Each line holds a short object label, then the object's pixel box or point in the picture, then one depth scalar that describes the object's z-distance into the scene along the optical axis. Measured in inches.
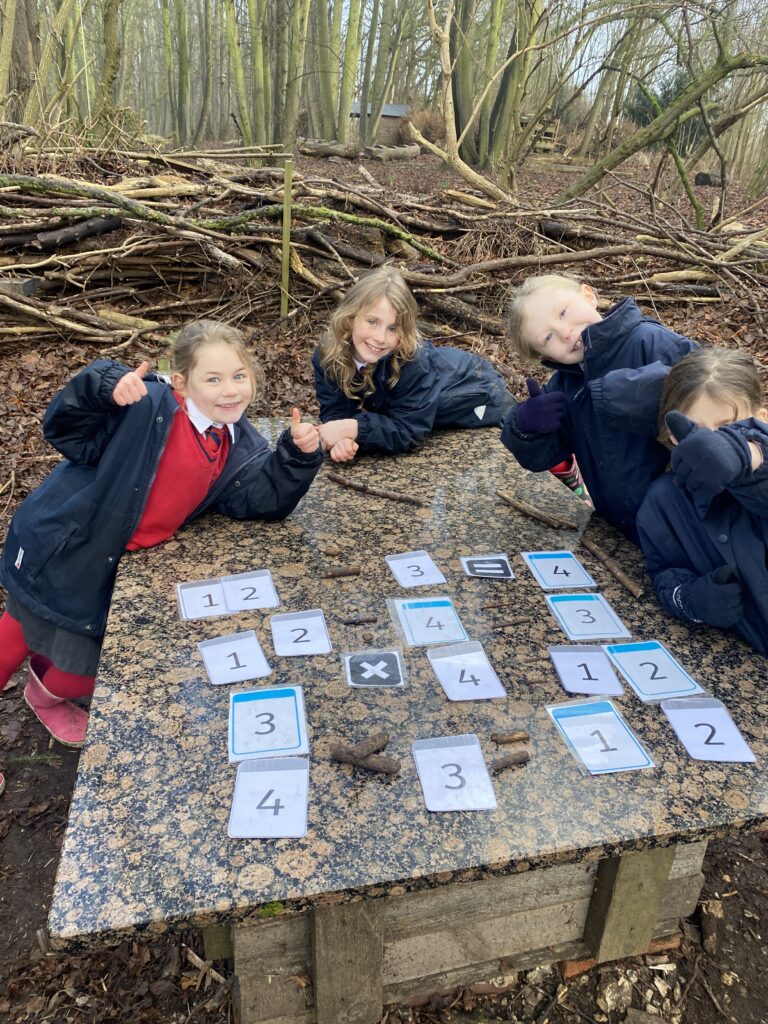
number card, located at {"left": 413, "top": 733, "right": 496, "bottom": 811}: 60.6
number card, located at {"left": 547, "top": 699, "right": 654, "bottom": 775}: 65.1
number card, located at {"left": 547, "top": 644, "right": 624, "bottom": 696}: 74.0
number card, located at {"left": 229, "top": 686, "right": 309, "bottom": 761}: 64.4
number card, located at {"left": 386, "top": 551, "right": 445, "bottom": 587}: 91.7
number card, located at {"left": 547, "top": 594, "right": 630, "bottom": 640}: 83.1
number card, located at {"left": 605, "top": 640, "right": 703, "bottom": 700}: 73.9
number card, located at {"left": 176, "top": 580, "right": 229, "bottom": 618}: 83.4
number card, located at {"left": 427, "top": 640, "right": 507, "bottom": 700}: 73.2
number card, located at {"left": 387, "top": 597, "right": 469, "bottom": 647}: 81.0
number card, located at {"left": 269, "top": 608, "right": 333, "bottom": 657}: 78.0
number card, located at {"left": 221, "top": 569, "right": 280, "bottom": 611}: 85.1
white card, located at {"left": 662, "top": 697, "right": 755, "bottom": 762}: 67.0
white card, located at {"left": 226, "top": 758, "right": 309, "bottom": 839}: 57.1
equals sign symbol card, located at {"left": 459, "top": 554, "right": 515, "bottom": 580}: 93.7
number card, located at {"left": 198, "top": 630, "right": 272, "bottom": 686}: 73.2
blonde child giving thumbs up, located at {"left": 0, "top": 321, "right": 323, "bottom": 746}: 92.0
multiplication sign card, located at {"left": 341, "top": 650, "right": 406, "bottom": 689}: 73.7
